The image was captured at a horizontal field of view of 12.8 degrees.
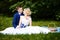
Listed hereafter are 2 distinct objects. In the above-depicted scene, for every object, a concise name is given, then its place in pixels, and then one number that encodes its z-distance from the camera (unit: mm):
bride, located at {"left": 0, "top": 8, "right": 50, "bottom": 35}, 9867
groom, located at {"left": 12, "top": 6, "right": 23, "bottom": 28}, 10016
